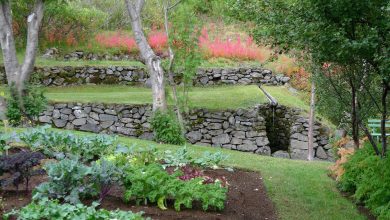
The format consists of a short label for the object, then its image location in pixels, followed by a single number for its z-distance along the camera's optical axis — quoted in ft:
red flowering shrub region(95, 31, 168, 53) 68.85
